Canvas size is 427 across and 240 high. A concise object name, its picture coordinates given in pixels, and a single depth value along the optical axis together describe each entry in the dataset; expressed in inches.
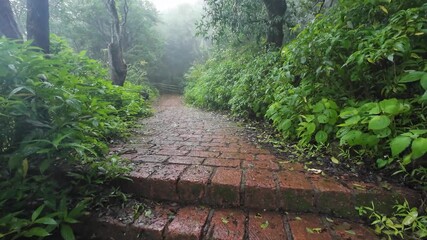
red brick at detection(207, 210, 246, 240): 41.8
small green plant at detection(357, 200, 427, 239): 39.9
